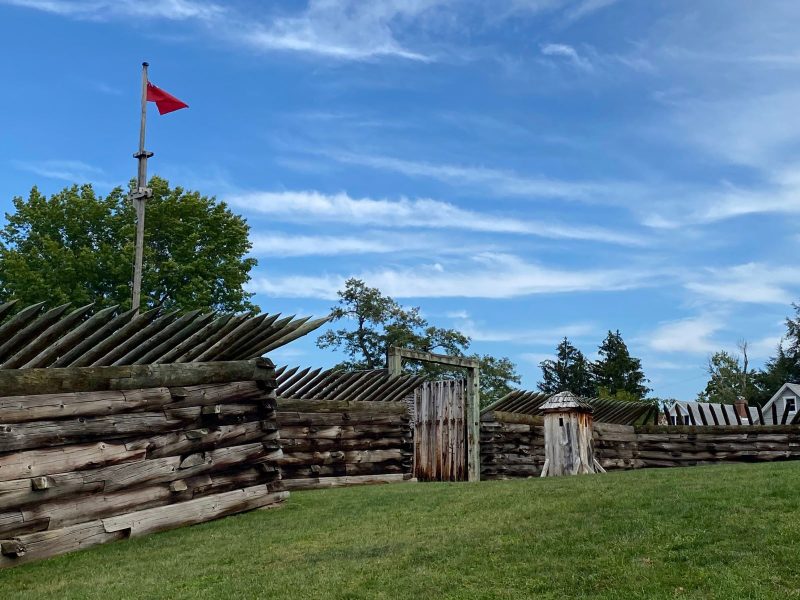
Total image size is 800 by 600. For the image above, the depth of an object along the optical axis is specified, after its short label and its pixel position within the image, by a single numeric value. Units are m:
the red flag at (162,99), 22.72
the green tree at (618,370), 65.31
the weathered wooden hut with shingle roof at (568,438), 16.84
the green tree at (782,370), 66.50
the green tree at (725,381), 69.38
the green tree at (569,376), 66.44
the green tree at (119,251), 35.88
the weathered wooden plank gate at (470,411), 17.16
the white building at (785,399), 51.89
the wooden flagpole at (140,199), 19.75
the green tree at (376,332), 47.31
